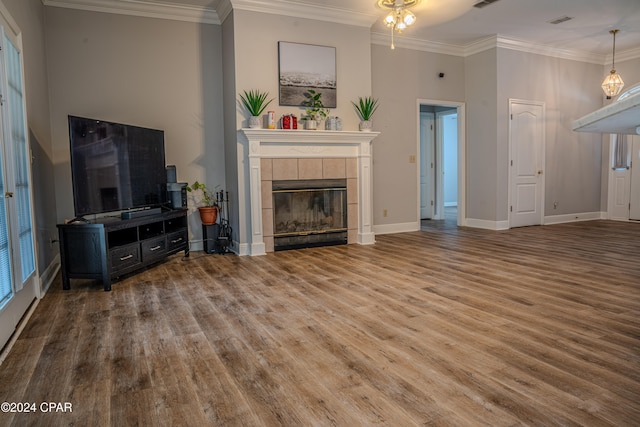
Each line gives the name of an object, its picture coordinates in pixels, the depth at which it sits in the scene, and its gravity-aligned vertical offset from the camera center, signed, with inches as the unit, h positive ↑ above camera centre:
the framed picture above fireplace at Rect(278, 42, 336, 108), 206.2 +53.0
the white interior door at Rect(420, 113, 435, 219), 339.6 +1.6
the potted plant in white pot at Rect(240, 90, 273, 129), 193.5 +34.6
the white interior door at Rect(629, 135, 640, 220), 293.4 -10.0
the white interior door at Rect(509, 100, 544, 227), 271.1 +6.4
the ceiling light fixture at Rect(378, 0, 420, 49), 183.0 +74.1
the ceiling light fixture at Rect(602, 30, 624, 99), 253.4 +52.6
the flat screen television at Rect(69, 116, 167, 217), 144.7 +6.2
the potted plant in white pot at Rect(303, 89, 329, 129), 208.4 +34.7
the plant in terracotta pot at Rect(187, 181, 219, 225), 201.2 -12.3
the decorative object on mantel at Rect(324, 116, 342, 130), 212.4 +27.4
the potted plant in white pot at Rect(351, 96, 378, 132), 220.1 +34.8
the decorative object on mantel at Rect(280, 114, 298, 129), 203.9 +27.8
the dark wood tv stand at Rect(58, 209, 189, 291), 140.5 -23.0
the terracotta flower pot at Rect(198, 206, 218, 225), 200.7 -16.0
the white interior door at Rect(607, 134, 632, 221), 301.0 -5.6
